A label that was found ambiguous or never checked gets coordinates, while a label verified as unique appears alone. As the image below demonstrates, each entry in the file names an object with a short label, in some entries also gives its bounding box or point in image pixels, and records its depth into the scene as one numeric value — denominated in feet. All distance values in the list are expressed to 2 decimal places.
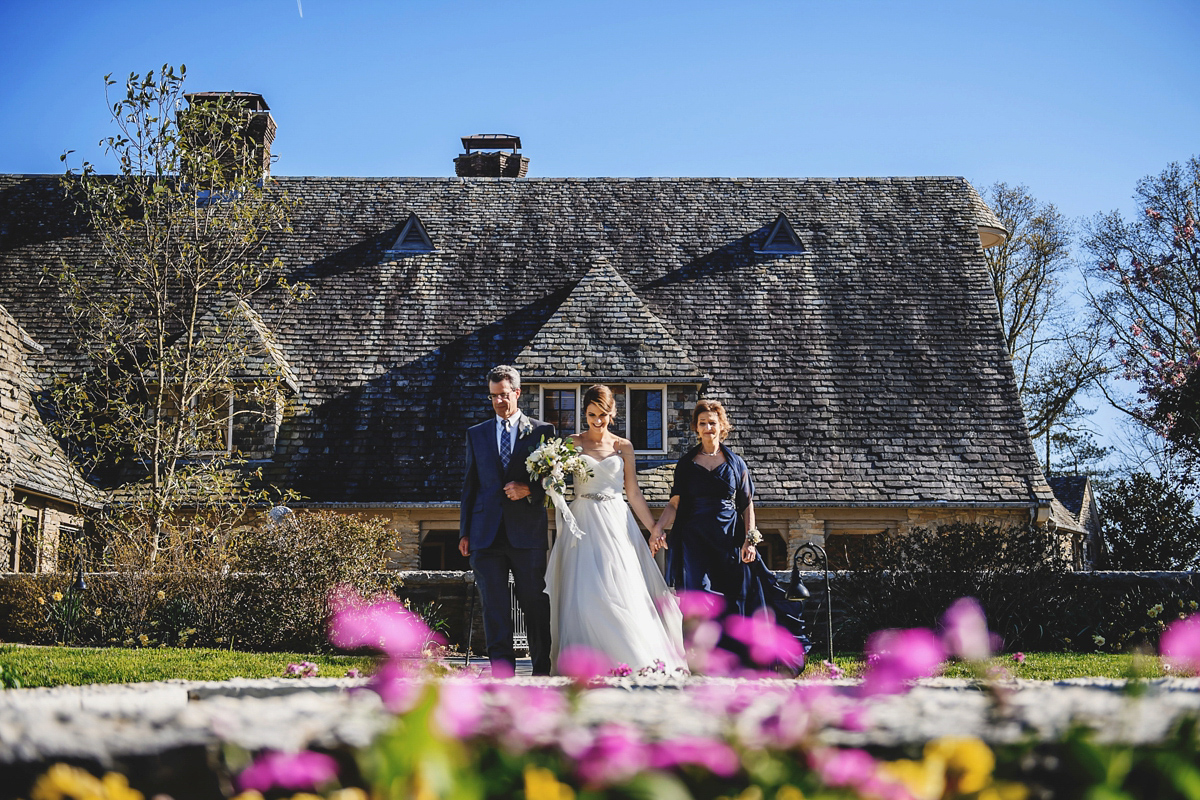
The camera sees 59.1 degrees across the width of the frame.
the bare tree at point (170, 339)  49.32
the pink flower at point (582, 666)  7.89
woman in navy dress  26.30
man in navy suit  24.40
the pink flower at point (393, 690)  7.76
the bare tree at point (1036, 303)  99.04
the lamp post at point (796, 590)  27.73
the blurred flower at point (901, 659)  7.20
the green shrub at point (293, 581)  38.27
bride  24.00
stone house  56.70
